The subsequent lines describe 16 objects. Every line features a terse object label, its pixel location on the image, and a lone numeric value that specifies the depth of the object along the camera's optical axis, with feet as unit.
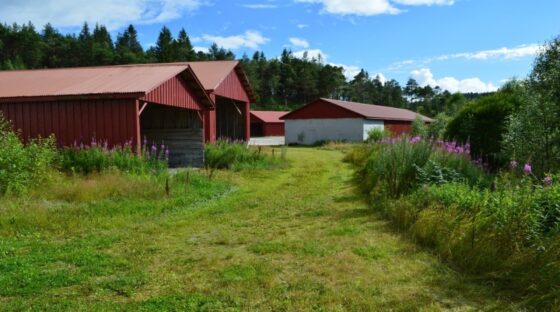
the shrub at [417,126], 98.58
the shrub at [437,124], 91.29
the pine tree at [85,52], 244.01
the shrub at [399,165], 28.40
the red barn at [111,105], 38.99
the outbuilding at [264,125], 178.70
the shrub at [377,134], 98.99
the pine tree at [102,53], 238.07
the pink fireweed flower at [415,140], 30.86
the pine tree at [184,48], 262.47
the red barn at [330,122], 112.37
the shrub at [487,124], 38.24
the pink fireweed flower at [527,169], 17.87
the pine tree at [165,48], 251.80
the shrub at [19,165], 27.63
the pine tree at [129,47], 237.04
